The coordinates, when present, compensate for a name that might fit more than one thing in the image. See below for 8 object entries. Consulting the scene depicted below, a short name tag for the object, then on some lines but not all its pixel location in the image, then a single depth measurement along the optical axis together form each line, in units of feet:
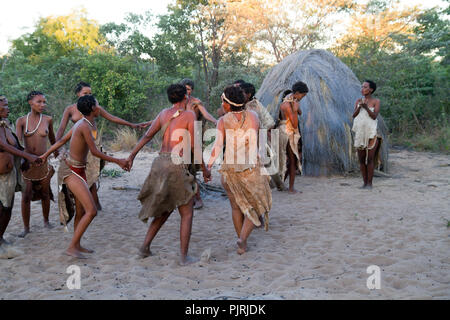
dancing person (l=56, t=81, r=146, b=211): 15.52
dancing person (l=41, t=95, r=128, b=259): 11.76
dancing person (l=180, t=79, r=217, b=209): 17.35
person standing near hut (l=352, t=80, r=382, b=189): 21.22
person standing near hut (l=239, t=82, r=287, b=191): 17.29
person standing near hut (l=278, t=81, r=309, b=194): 20.66
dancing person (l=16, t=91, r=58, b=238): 14.42
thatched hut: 26.37
